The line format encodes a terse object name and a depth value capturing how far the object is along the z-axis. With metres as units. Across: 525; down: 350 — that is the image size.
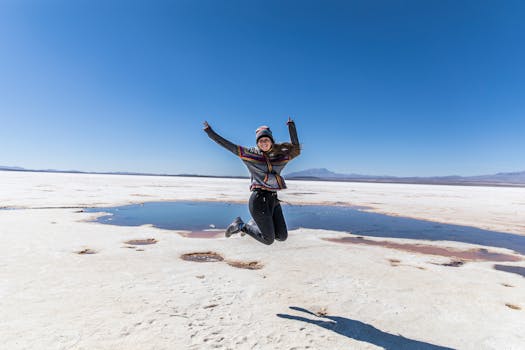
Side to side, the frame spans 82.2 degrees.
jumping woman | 4.12
